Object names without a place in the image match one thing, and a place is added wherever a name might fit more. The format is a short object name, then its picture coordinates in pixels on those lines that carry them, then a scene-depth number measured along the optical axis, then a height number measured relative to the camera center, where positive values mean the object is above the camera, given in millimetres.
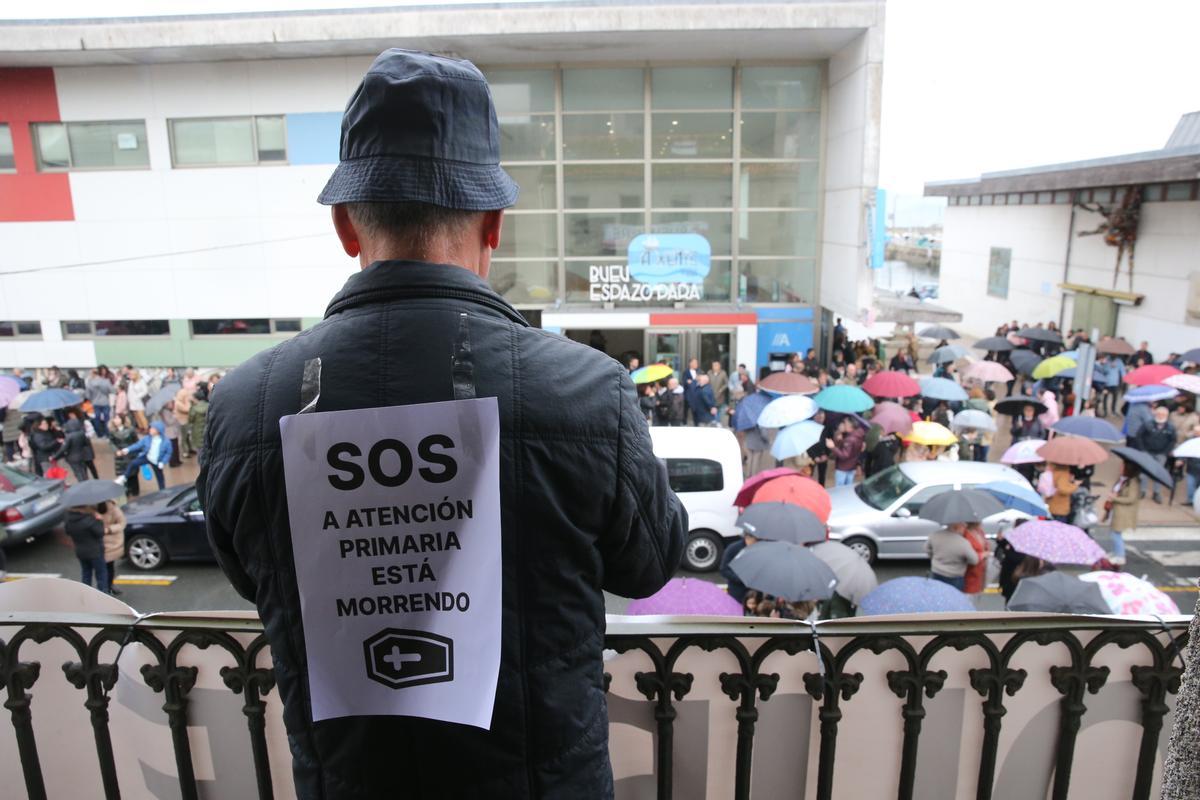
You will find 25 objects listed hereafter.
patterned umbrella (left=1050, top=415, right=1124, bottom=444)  11617 -2823
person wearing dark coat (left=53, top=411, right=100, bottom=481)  13500 -3415
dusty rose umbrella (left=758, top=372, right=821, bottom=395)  14280 -2667
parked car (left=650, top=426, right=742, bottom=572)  10859 -3301
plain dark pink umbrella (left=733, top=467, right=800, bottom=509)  9516 -2940
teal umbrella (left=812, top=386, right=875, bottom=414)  13171 -2727
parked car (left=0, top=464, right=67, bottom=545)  11312 -3697
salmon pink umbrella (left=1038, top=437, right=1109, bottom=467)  10258 -2789
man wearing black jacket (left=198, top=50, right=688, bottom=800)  1362 -323
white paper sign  1346 -534
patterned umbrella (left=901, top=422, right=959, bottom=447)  12031 -2984
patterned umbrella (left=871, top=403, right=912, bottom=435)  12758 -2931
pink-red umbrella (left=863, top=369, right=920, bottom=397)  14469 -2744
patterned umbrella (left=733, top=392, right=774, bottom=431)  13445 -2922
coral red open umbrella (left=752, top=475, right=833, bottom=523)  8805 -2801
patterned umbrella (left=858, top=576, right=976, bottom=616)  5746 -2567
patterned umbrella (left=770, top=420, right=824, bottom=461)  11852 -2990
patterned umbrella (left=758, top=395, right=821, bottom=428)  12523 -2743
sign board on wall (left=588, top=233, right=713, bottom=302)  20312 -1004
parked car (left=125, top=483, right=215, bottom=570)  10953 -3916
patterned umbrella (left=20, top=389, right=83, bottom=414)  14102 -2783
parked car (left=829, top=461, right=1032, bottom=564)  10664 -3687
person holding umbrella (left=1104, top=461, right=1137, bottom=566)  10398 -3399
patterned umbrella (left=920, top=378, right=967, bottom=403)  14398 -2824
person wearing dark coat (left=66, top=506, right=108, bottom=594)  9195 -3274
